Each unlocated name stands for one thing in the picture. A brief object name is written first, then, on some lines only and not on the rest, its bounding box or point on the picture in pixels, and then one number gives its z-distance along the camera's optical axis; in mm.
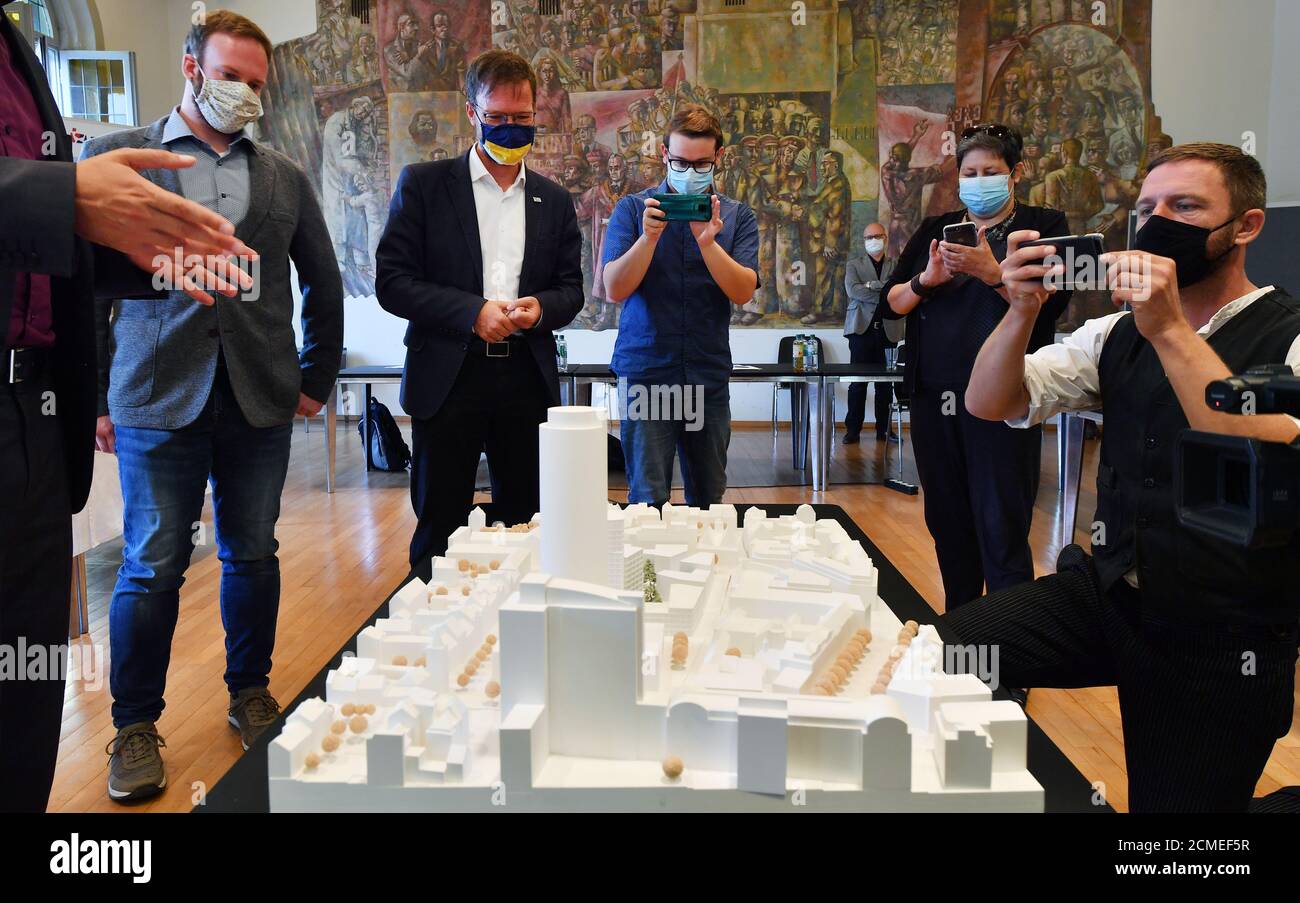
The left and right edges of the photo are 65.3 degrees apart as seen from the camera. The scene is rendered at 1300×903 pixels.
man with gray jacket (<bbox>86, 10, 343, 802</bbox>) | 2627
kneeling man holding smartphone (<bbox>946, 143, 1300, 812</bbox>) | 1731
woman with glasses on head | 3020
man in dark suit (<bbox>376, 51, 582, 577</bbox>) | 3039
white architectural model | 1248
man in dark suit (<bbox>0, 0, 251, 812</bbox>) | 1562
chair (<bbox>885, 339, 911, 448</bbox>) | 7304
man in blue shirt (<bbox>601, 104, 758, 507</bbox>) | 3463
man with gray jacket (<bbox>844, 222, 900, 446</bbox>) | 9438
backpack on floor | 8031
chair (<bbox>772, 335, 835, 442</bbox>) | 10164
